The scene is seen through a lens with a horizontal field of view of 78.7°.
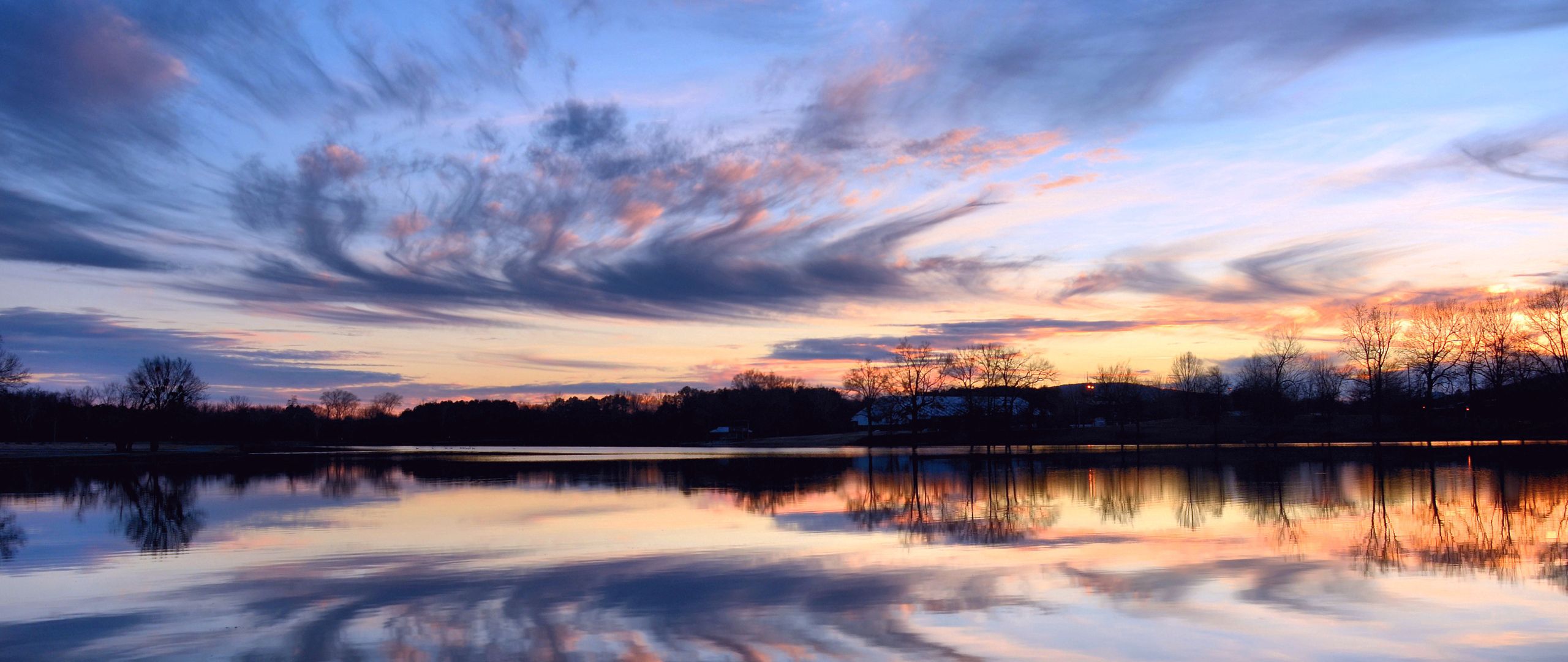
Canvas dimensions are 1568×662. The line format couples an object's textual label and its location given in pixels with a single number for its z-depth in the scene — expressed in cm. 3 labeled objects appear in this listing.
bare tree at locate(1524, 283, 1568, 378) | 6825
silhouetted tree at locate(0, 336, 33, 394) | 6531
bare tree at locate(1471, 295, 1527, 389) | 7256
